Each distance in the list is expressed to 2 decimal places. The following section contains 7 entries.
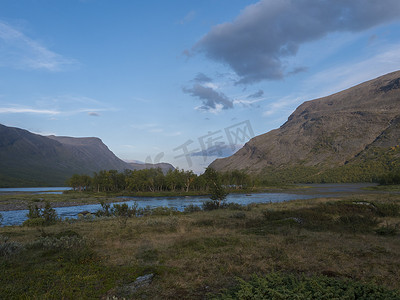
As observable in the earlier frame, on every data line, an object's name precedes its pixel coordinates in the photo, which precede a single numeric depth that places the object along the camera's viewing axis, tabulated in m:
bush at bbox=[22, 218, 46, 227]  27.14
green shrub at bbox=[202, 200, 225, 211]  40.88
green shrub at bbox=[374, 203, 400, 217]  24.70
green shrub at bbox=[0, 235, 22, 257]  11.87
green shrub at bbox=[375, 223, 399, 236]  16.55
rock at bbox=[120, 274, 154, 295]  7.80
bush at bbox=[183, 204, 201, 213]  38.35
